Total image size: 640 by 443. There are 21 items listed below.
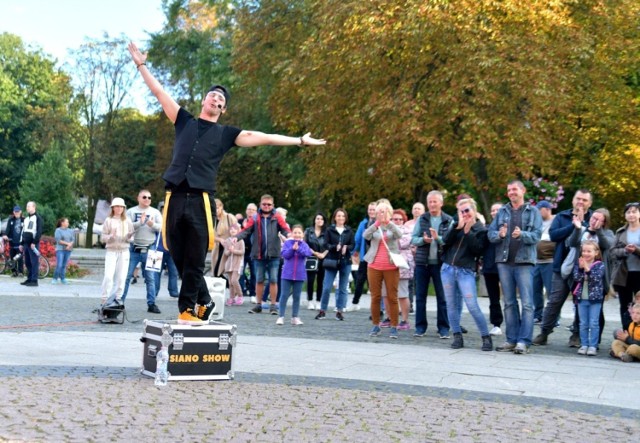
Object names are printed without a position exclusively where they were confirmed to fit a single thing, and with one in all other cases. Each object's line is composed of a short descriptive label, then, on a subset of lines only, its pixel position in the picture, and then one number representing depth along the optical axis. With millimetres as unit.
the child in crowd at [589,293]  11953
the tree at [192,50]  43219
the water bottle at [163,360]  7840
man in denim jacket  11539
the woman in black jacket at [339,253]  16938
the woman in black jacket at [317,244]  16828
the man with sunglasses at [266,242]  16984
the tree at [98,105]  58094
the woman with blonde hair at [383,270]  12953
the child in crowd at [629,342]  11281
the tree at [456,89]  27594
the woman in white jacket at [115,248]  14164
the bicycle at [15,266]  26391
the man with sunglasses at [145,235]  15266
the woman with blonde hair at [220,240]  18125
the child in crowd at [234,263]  18125
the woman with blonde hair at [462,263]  11852
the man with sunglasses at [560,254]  12539
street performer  8250
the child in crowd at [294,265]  14805
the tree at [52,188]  41844
